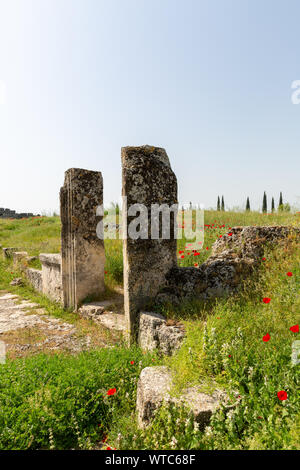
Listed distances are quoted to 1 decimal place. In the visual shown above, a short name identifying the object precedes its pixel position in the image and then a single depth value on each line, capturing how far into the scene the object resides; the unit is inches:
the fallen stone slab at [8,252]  477.7
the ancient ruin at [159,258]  160.2
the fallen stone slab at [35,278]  321.5
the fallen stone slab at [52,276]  269.9
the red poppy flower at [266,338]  99.6
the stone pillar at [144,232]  162.4
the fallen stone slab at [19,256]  420.2
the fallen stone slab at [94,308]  223.9
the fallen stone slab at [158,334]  135.2
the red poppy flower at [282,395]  79.3
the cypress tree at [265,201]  1282.0
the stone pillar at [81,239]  245.0
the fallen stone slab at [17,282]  369.1
